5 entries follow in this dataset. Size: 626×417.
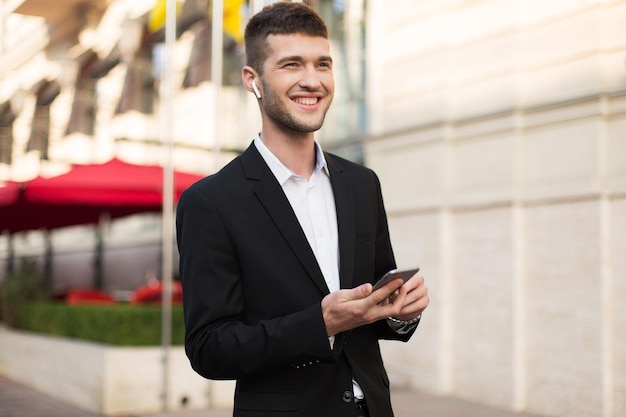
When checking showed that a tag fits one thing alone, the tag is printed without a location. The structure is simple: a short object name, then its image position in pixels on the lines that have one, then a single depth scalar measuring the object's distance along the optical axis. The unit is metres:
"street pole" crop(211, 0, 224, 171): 8.07
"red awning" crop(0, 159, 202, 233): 8.88
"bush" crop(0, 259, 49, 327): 12.22
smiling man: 2.05
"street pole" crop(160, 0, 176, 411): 8.17
